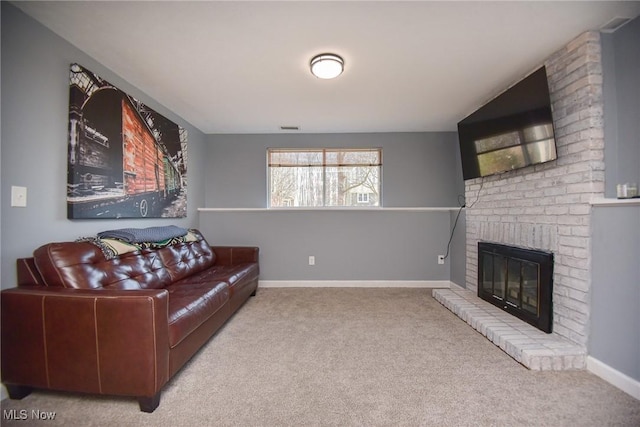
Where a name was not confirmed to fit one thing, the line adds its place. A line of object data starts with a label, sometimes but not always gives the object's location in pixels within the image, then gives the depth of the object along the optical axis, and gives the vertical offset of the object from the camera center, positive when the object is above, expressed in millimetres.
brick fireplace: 1833 +189
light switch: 1582 +91
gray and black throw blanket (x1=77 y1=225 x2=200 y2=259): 1981 -225
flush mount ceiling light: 2047 +1121
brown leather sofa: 1403 -645
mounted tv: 2062 +710
